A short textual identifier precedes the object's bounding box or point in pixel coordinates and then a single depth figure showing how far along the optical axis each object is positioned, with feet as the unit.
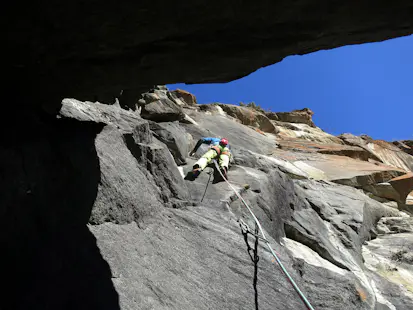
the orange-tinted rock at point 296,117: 95.29
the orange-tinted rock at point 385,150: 78.23
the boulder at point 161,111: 38.19
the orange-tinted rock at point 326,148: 59.47
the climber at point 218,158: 26.71
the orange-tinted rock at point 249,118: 76.69
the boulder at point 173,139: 30.22
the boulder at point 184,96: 80.84
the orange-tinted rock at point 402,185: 44.57
